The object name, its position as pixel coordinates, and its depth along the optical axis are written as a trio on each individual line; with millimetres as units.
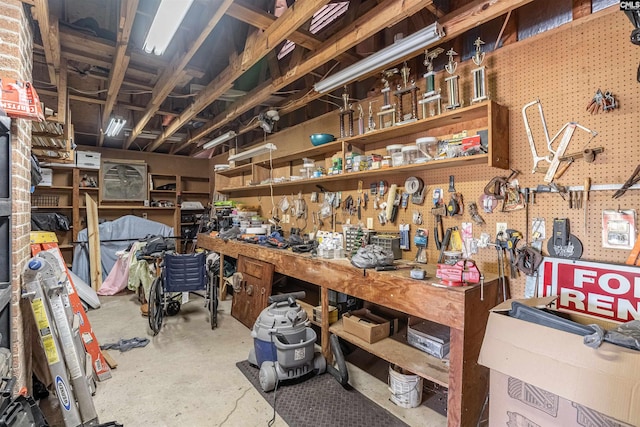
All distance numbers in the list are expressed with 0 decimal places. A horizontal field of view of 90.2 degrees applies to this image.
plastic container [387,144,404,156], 2383
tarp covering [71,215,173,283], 5160
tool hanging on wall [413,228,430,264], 2377
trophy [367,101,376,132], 2631
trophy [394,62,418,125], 2293
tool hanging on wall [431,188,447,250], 2285
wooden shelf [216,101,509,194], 1863
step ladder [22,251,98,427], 1790
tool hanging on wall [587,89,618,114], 1574
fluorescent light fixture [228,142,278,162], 3789
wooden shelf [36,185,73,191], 5234
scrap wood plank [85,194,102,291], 5051
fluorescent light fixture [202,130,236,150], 4297
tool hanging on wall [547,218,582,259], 1698
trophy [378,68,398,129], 2466
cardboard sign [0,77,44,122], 1608
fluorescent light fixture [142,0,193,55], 1804
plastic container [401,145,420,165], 2266
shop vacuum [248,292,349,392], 2211
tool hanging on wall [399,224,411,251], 2498
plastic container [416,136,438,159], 2209
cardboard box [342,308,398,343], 2199
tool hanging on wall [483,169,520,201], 1959
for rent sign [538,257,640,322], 1503
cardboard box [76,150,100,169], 5445
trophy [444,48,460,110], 2072
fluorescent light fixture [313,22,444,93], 1844
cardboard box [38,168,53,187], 5141
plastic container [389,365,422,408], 2037
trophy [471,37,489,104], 1959
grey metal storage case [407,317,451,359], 1998
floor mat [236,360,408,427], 1906
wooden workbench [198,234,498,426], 1652
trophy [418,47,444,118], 2152
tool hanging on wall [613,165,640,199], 1488
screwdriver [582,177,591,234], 1649
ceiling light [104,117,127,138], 4250
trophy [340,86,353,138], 2807
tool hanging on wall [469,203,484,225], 2080
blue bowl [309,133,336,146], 3026
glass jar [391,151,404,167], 2330
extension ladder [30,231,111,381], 2402
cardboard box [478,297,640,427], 1069
